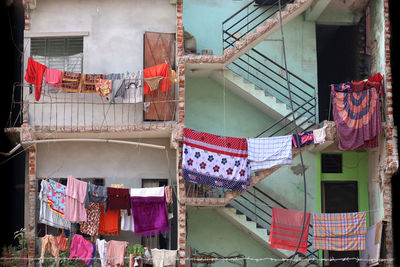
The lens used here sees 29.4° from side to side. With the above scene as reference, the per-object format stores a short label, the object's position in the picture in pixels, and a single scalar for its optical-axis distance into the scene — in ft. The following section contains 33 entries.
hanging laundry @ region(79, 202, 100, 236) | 78.79
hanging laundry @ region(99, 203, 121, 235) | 79.36
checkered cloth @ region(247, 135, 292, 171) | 77.77
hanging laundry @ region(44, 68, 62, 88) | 79.77
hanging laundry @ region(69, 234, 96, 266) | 77.41
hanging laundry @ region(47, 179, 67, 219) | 78.18
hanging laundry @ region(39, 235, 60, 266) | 76.89
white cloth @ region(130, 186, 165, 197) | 78.64
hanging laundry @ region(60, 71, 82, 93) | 79.82
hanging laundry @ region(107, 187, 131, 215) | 78.38
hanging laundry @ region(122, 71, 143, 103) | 80.48
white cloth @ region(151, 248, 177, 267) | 76.64
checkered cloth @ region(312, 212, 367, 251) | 79.15
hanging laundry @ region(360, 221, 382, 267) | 77.30
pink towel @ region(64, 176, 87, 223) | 77.71
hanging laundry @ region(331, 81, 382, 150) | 79.36
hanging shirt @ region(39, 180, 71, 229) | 77.77
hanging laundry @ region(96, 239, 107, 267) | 77.56
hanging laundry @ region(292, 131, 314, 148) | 78.28
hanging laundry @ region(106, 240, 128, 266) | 77.00
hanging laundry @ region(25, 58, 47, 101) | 79.15
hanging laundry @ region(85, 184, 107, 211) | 78.07
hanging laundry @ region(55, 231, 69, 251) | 77.92
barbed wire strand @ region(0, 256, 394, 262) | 76.84
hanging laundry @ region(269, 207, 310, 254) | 78.74
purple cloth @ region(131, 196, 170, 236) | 78.69
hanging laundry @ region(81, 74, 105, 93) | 80.02
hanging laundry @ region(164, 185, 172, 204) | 78.64
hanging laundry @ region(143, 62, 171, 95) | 79.61
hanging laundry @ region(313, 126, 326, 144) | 78.35
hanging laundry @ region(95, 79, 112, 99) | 79.87
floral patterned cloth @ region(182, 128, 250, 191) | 77.97
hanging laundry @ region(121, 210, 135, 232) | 79.30
